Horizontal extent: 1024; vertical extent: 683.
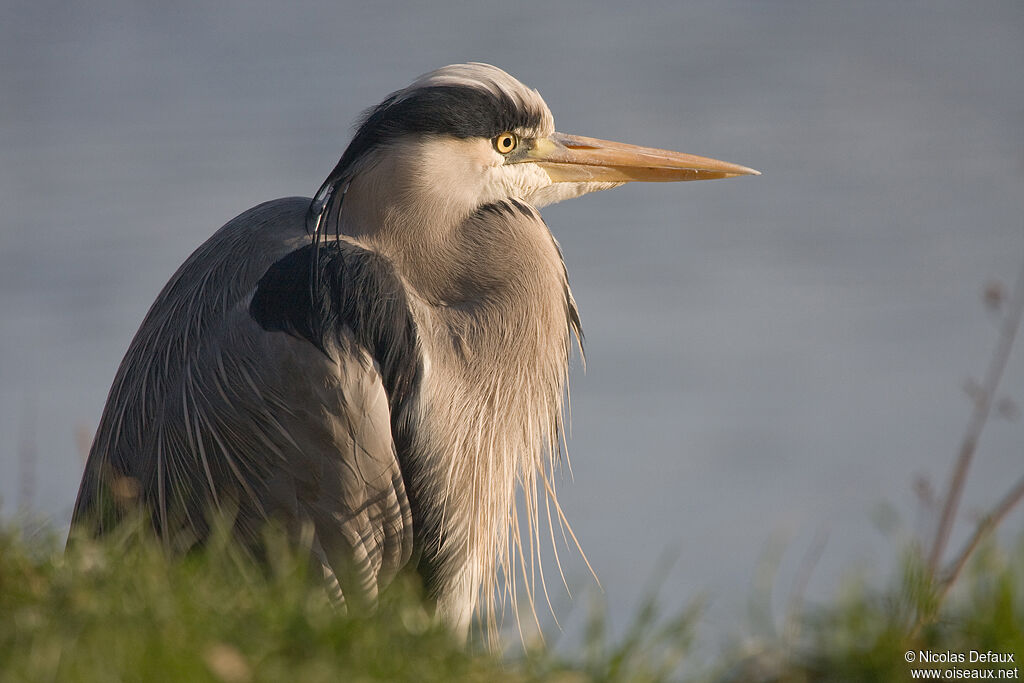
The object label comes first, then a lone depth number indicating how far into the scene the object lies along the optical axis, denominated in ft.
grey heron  21.58
